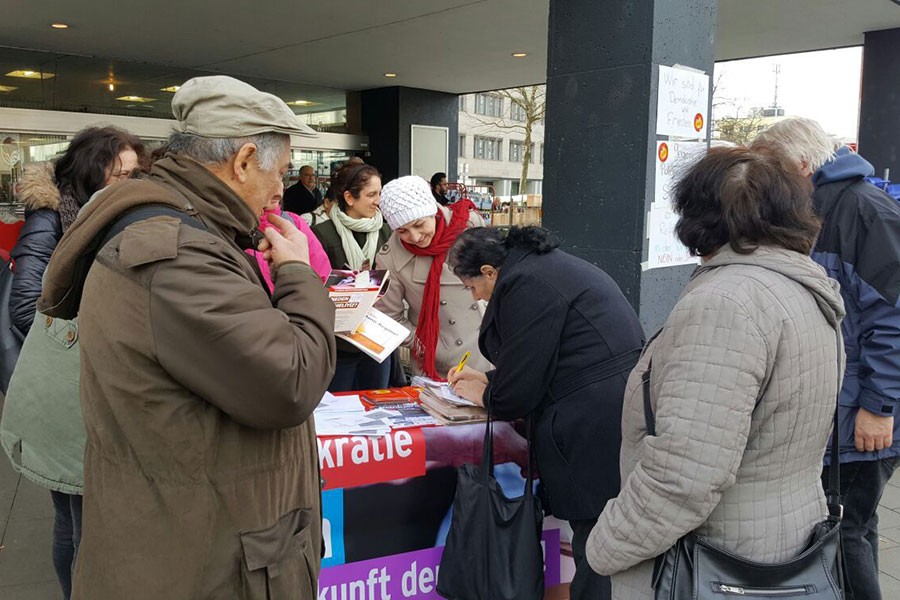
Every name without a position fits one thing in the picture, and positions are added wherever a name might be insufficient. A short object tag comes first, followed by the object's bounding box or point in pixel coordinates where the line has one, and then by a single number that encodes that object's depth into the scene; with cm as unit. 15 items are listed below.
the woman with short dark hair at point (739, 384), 149
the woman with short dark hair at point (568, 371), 235
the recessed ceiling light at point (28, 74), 892
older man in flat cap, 125
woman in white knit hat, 334
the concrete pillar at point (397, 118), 1184
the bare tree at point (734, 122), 2336
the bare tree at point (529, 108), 2372
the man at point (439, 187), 973
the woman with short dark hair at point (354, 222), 436
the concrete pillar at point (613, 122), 348
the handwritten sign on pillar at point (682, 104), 351
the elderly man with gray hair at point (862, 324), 251
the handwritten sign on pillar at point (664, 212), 354
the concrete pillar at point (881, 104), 786
